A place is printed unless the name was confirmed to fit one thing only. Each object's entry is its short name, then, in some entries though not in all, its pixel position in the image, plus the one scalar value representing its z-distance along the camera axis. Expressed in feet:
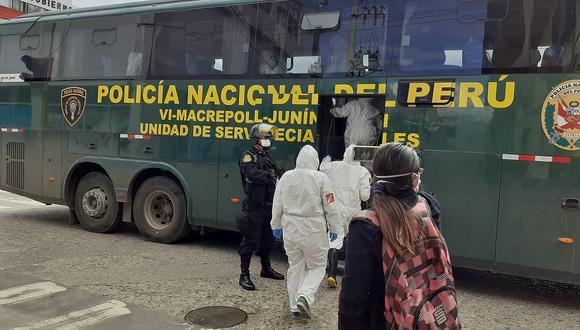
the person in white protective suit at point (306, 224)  15.55
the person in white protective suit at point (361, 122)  21.24
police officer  18.56
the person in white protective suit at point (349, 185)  18.92
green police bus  17.69
